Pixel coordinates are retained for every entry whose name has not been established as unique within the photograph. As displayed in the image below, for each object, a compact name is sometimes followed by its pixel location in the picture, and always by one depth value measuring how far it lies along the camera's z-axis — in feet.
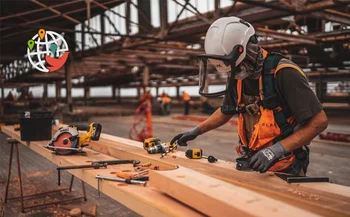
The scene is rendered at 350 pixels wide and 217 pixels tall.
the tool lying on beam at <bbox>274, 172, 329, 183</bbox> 6.28
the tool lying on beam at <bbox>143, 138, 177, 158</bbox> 9.34
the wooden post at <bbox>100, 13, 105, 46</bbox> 51.30
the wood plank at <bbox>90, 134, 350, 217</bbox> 4.93
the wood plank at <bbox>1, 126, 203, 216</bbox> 5.15
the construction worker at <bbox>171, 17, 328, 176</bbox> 6.73
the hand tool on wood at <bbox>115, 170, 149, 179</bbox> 7.08
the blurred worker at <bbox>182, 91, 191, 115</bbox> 60.49
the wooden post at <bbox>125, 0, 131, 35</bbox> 36.12
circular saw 9.94
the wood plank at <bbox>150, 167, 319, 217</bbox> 4.08
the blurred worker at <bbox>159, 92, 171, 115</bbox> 64.88
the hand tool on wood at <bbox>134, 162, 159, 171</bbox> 7.86
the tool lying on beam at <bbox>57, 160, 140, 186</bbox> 8.15
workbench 4.32
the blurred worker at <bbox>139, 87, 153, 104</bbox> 34.01
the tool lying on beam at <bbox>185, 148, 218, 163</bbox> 8.82
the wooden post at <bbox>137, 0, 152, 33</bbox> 42.45
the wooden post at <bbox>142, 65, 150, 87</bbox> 60.08
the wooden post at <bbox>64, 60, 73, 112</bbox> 53.78
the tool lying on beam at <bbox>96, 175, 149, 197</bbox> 6.65
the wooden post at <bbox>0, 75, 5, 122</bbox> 43.27
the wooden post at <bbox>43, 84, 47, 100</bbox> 51.31
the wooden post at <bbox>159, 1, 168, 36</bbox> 32.48
